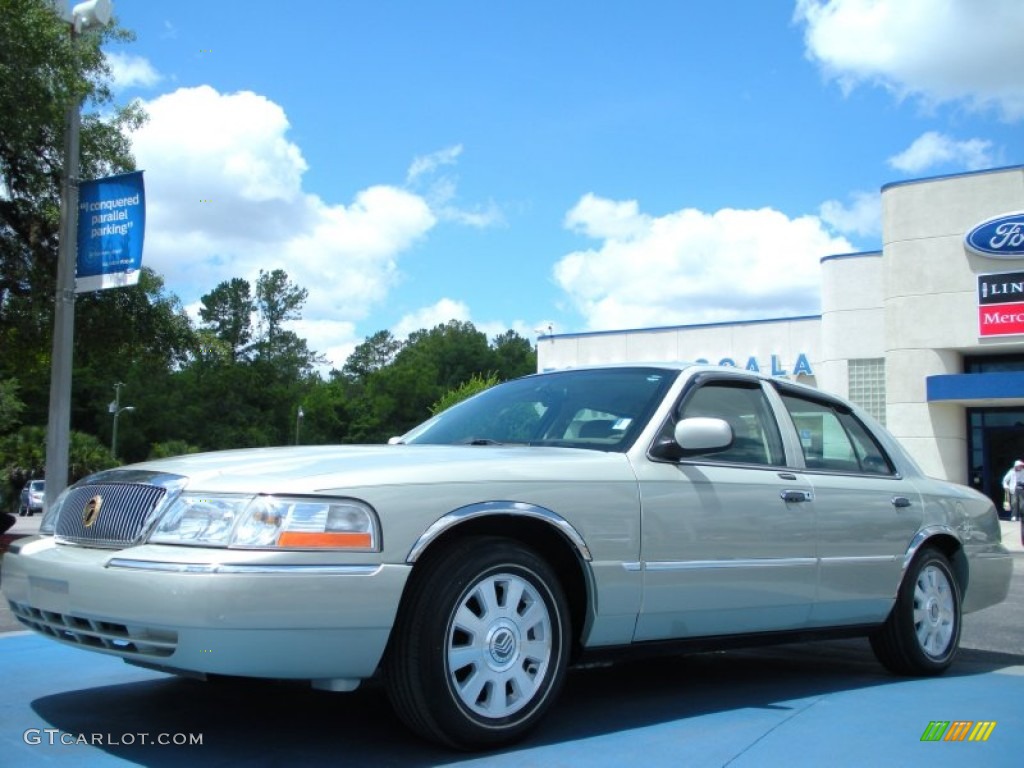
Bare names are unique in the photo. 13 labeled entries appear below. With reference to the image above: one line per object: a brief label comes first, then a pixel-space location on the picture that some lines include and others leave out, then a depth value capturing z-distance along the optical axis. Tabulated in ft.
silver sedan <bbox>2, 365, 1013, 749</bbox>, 11.70
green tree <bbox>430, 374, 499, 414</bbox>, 178.07
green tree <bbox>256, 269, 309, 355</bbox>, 370.73
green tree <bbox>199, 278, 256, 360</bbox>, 362.53
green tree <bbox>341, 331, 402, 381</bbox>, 455.63
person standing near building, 72.02
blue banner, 42.14
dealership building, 90.68
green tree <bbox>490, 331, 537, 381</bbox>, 379.14
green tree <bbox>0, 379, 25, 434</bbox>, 124.98
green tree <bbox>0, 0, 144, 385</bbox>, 46.34
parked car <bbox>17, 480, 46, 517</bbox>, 139.85
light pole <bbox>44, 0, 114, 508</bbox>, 42.80
